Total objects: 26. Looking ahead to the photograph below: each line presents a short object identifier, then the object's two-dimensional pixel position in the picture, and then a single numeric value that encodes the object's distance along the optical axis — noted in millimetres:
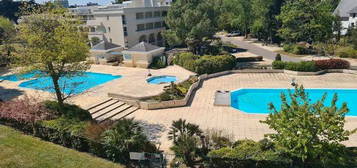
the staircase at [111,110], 22562
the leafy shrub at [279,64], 35141
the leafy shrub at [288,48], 48756
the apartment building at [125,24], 48188
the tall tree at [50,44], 17812
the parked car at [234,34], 81062
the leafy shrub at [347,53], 40791
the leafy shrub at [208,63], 34719
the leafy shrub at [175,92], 25508
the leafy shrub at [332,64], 33781
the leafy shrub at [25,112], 17250
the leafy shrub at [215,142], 14667
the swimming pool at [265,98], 25066
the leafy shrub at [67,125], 15641
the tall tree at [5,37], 43925
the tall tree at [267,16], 55562
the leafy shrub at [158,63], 40281
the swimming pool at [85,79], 32109
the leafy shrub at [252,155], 12352
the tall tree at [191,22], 41844
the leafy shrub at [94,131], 14891
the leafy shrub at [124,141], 13773
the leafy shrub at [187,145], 13516
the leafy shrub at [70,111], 18042
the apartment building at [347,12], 53516
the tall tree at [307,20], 44844
